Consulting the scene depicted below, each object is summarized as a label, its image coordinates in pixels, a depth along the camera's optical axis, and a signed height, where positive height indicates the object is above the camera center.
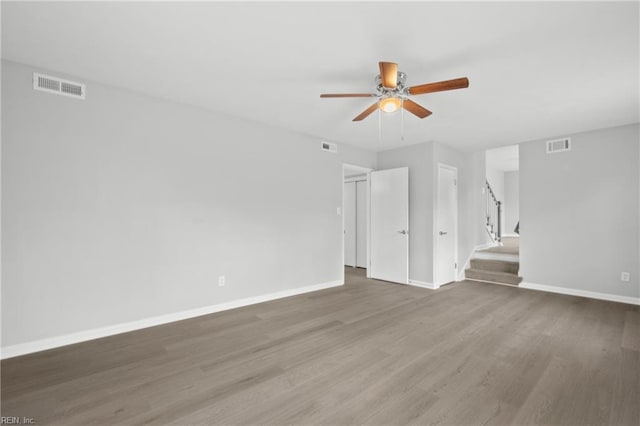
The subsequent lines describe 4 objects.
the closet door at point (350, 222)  7.04 -0.23
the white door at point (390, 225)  5.37 -0.24
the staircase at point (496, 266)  5.39 -1.08
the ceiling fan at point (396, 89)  2.22 +1.04
